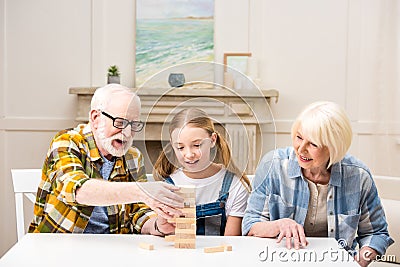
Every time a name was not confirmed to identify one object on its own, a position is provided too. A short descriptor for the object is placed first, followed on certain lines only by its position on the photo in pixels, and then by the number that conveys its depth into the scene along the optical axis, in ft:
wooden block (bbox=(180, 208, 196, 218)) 5.29
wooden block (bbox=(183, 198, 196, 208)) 5.22
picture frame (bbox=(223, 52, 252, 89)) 13.32
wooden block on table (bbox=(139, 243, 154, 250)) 5.35
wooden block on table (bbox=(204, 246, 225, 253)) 5.32
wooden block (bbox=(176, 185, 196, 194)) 5.09
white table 4.96
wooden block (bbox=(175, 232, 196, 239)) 5.41
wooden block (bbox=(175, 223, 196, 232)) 5.38
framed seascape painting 13.33
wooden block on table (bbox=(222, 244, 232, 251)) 5.41
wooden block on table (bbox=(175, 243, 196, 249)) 5.43
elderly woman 6.53
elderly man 5.30
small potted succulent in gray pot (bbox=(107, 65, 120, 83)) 13.03
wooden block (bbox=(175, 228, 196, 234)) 5.39
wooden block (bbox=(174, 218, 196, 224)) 5.34
